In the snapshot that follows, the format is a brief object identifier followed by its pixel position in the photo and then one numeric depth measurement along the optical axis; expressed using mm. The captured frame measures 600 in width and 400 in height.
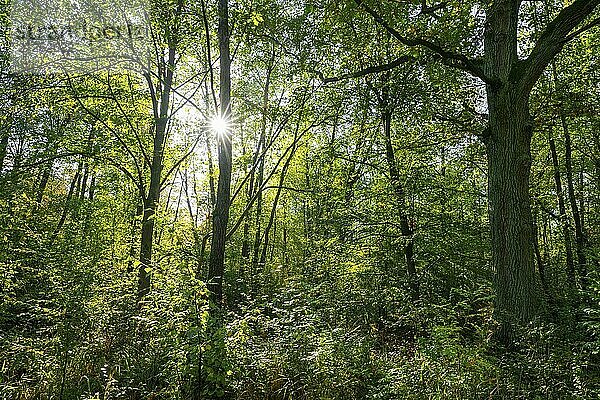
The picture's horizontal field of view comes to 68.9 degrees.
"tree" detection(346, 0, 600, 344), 6422
